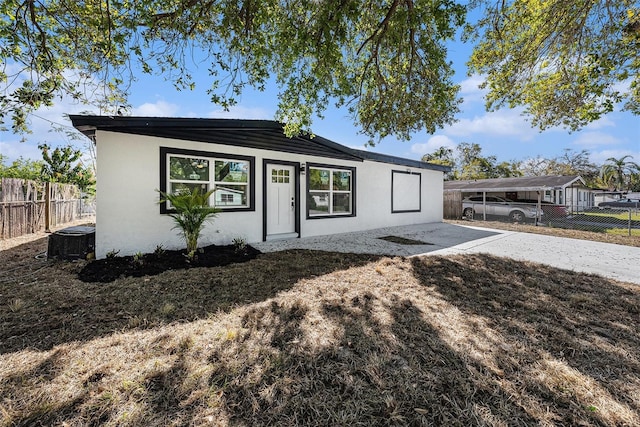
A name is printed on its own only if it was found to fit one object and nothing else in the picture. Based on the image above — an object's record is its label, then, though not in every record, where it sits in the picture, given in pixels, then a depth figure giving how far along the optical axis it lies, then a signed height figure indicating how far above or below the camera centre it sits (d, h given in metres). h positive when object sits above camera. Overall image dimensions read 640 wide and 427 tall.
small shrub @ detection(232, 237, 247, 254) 5.79 -0.75
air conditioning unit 4.99 -0.60
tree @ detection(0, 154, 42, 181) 12.25 +2.21
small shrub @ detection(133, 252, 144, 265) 4.69 -0.82
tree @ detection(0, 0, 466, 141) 4.07 +2.85
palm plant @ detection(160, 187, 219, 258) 4.98 +0.01
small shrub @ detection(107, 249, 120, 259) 4.88 -0.75
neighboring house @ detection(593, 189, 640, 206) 25.85 +1.91
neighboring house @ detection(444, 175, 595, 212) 15.98 +1.62
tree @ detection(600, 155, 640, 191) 36.06 +5.51
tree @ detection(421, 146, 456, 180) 33.47 +7.12
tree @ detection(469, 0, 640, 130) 5.13 +3.44
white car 13.27 +0.20
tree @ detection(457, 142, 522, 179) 31.86 +5.58
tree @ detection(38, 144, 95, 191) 15.27 +2.70
